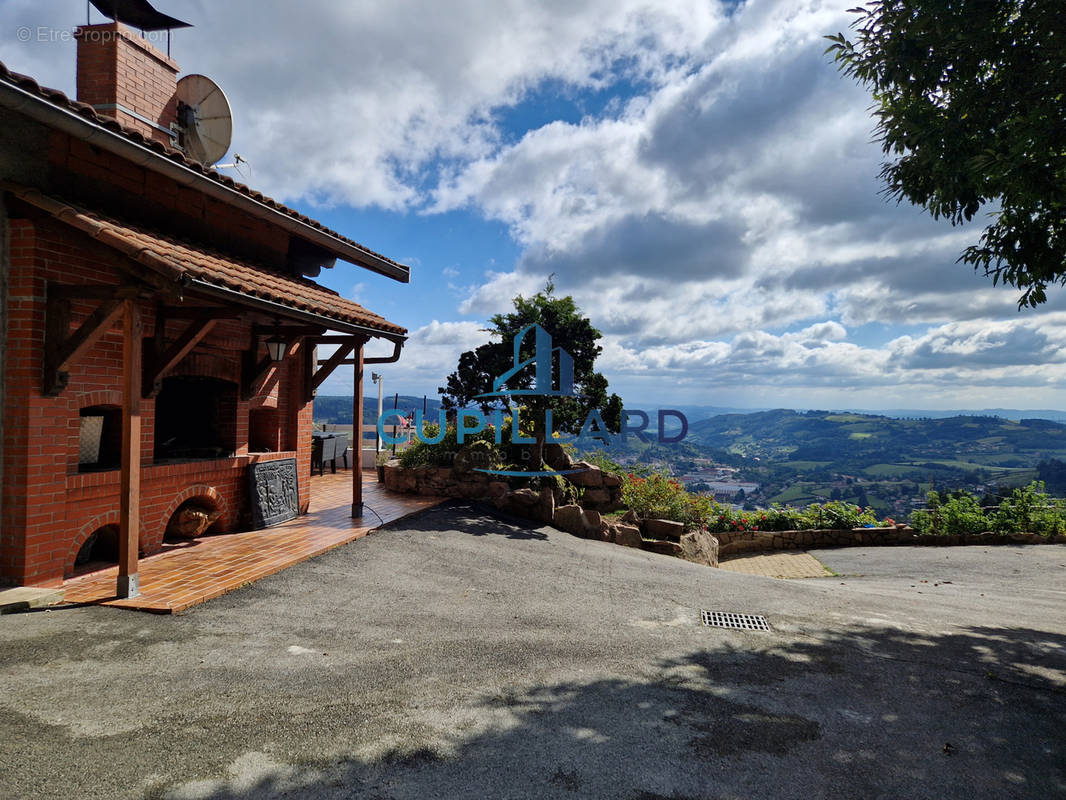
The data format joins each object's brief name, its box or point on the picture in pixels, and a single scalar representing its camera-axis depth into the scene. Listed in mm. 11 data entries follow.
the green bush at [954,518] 11852
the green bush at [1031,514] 11570
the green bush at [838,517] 12398
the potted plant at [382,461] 12480
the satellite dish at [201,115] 9328
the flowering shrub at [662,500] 11062
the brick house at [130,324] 4938
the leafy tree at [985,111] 4516
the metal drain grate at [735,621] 5402
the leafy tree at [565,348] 11133
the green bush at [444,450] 10703
